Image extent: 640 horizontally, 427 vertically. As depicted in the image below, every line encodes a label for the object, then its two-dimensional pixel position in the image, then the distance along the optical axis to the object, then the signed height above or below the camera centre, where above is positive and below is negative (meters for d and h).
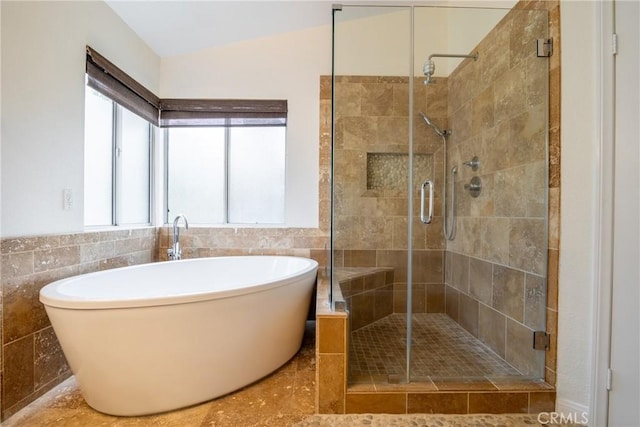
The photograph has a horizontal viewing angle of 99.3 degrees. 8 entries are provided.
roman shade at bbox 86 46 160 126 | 1.79 +0.93
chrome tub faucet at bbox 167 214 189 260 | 2.35 -0.31
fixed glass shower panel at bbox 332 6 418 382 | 1.98 +0.37
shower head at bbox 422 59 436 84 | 2.10 +1.11
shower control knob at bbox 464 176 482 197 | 2.00 +0.19
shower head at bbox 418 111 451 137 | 2.18 +0.68
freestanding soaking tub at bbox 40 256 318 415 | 1.15 -0.61
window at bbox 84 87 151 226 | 1.96 +0.37
